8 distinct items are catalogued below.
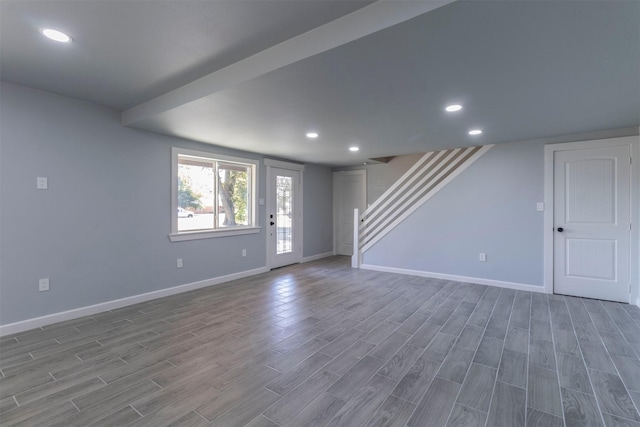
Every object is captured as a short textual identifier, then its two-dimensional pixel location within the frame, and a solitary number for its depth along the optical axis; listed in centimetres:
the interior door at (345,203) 727
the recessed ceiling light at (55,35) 196
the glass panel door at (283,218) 584
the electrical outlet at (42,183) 302
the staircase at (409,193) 509
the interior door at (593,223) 380
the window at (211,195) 436
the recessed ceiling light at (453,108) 290
